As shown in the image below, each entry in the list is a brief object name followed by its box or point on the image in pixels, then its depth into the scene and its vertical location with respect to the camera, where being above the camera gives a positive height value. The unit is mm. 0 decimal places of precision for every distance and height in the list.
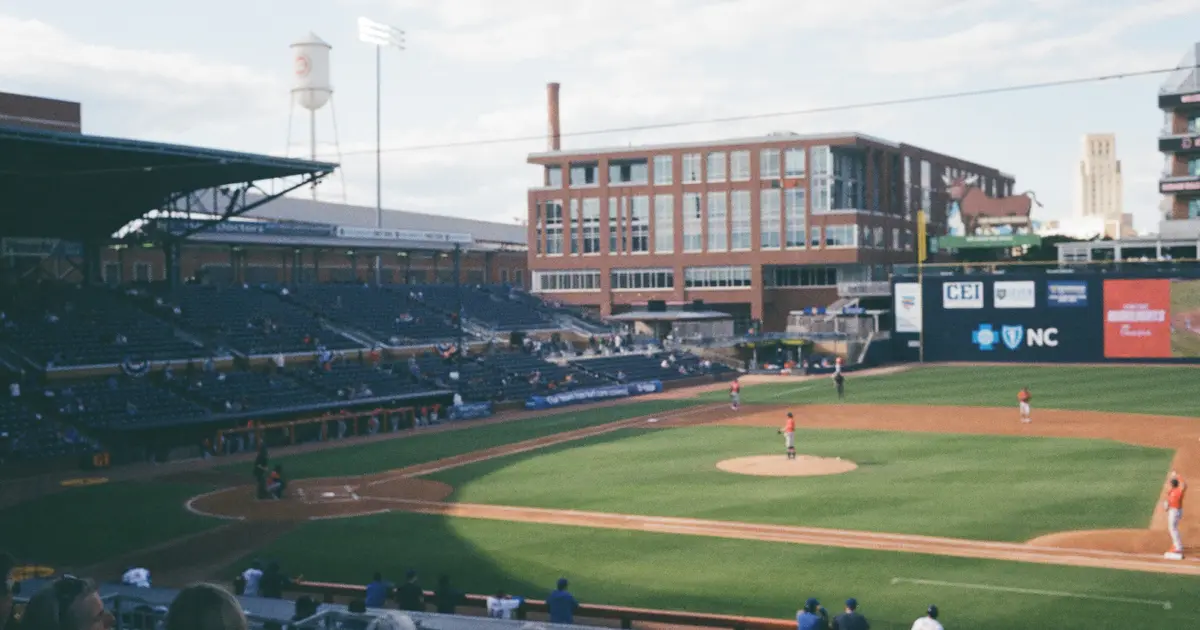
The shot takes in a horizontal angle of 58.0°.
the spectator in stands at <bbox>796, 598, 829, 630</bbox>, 15688 -4613
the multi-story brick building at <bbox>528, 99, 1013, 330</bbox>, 94562 +7671
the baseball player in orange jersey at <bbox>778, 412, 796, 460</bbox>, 36281 -4402
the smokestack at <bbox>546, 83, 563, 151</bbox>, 109125 +20241
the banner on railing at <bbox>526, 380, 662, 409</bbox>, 58312 -5024
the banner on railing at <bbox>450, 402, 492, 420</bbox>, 53875 -5135
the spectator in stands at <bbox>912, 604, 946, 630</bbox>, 15125 -4501
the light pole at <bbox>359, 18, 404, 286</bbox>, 83125 +21342
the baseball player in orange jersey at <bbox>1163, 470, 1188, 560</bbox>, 22250 -4475
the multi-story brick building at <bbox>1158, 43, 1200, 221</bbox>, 85062 +12364
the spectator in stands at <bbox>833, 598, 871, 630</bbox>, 15281 -4514
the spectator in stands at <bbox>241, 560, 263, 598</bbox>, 19734 -4977
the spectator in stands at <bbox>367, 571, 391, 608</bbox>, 18406 -4864
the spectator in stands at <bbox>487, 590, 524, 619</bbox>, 17719 -4936
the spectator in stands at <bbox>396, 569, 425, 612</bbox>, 18112 -4833
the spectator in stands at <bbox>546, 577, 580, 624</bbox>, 17672 -4889
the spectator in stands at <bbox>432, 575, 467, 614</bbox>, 18328 -4939
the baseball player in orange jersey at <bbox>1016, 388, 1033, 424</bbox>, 44750 -4292
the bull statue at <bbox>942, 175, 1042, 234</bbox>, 103938 +9122
